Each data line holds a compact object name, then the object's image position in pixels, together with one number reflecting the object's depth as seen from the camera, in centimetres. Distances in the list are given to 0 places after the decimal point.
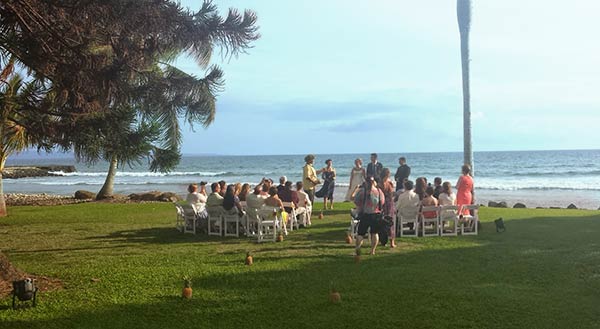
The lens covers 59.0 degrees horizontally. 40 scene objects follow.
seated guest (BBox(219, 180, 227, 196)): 1189
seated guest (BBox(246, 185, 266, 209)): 1077
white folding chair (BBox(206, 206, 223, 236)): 1141
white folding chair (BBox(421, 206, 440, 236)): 1070
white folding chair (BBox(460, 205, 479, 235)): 1091
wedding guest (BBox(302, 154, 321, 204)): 1461
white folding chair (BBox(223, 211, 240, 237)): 1120
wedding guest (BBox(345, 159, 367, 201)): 1438
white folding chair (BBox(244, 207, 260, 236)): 1075
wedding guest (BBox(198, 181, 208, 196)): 1317
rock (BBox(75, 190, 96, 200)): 2341
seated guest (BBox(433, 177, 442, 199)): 1192
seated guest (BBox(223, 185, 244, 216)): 1116
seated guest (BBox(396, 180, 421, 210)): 1083
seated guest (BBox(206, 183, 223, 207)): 1143
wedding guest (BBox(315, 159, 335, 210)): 1543
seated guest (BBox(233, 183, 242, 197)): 1191
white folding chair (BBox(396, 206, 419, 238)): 1088
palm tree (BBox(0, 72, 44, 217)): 729
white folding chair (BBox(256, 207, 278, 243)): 1047
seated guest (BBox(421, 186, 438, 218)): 1091
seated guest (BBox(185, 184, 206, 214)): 1182
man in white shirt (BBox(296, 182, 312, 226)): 1249
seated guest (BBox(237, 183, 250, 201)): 1195
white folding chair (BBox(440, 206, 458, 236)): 1069
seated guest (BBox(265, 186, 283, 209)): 1080
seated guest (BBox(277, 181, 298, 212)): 1229
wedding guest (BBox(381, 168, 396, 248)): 1027
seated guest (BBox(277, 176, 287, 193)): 1234
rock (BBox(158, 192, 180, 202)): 2194
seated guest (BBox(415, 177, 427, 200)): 1140
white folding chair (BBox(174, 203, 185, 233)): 1195
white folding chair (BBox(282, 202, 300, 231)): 1171
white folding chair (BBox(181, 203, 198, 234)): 1173
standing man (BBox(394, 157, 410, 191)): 1362
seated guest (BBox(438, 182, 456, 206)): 1113
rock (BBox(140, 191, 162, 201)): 2198
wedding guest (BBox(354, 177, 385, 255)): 863
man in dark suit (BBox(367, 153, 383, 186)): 1299
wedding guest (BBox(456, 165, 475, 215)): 1138
